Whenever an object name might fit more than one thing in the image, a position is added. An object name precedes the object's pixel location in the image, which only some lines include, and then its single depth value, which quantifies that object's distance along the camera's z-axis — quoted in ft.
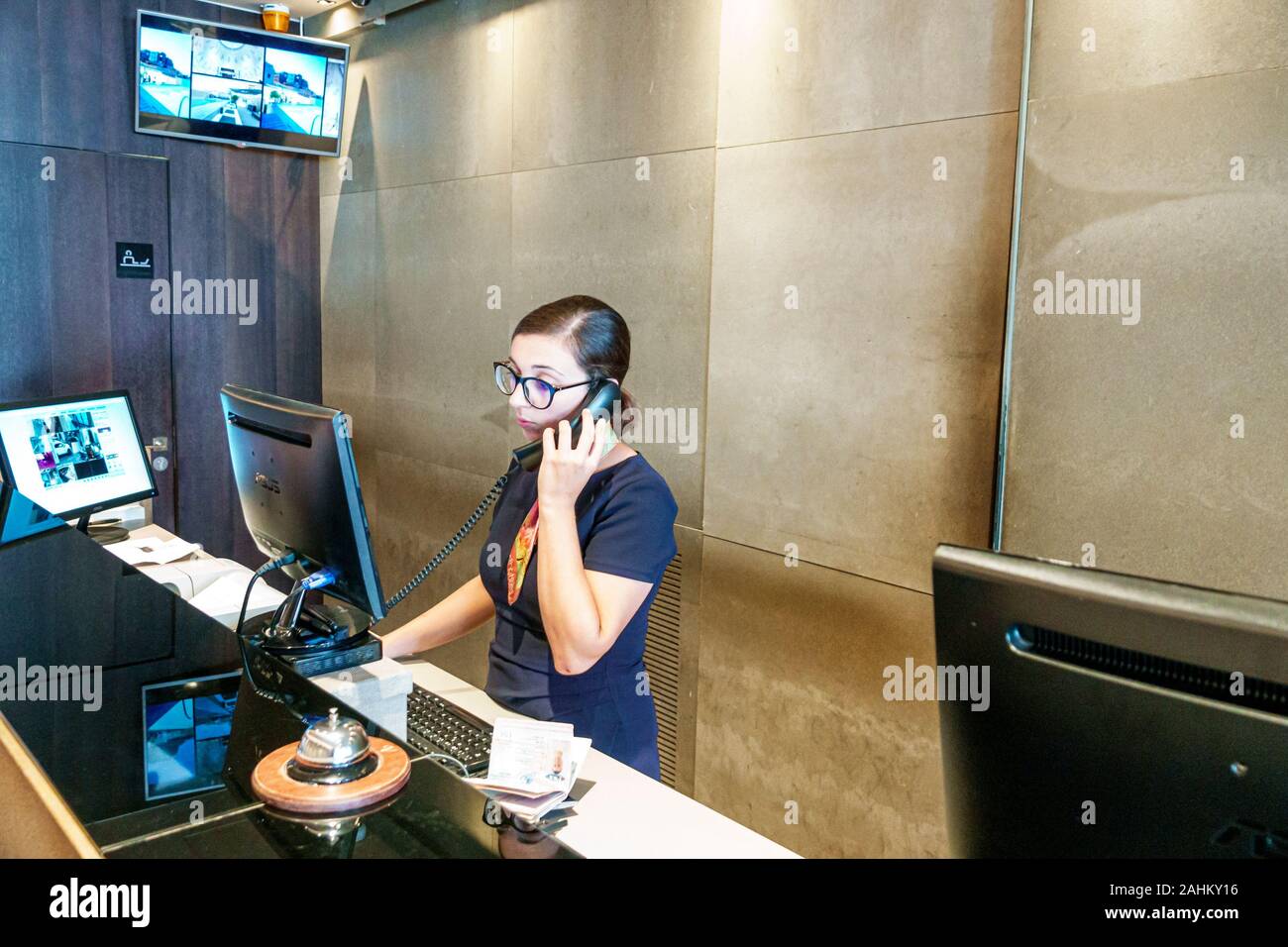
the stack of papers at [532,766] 4.30
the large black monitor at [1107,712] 2.23
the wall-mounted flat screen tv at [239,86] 15.53
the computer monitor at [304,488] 5.71
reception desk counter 3.01
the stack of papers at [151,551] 10.38
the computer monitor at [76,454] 10.17
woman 6.14
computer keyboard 5.43
